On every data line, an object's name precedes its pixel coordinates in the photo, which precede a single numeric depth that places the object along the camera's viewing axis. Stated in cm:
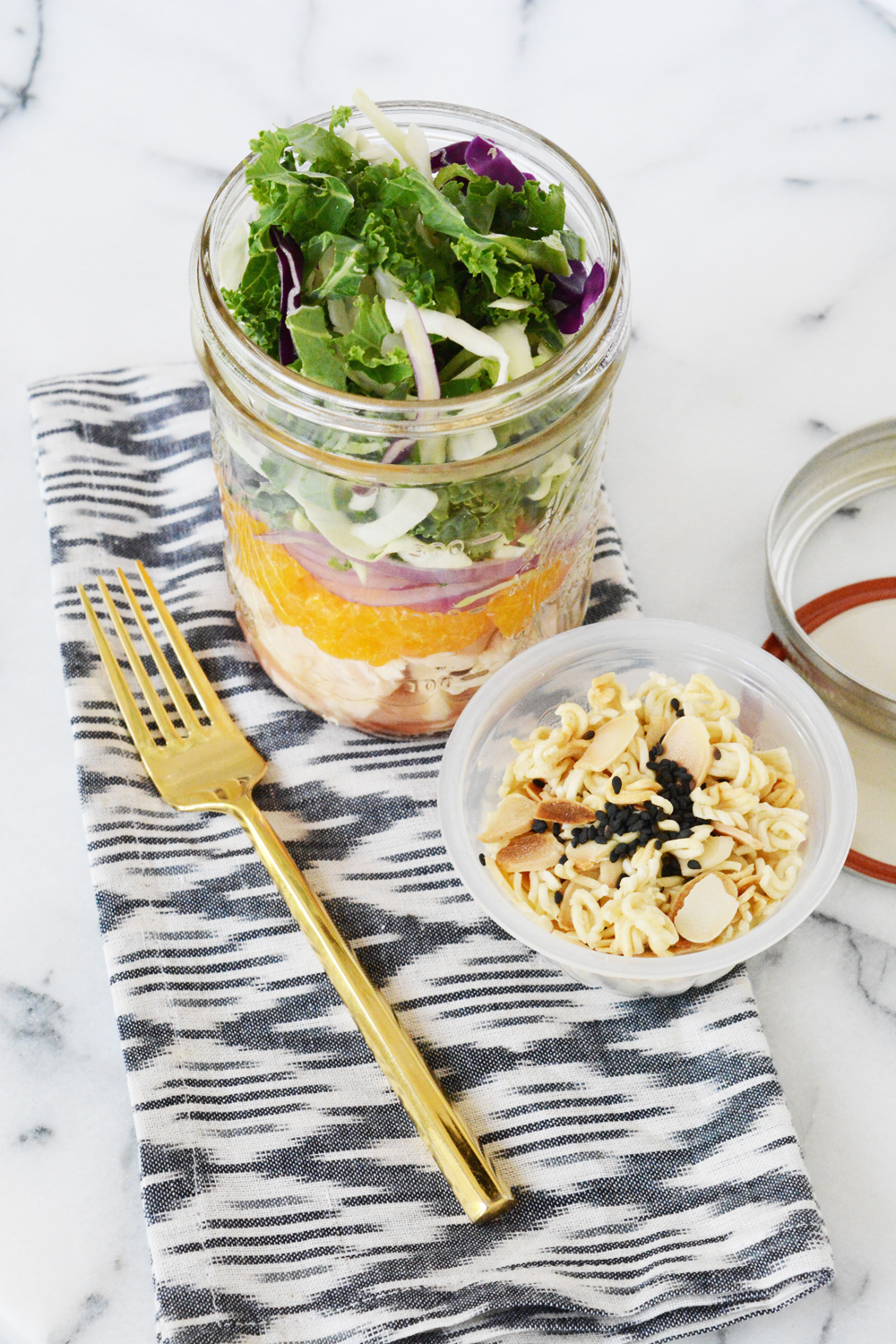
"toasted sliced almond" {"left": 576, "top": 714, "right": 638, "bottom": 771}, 76
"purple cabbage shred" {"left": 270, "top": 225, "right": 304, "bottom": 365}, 71
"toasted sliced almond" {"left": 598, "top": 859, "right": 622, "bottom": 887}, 74
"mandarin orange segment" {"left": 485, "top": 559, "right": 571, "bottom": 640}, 79
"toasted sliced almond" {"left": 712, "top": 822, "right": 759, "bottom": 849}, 74
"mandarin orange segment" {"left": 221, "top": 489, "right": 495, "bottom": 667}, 77
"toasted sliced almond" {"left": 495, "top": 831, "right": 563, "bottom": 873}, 75
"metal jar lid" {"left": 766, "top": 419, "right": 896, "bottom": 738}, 86
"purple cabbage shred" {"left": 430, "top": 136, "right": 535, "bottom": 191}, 76
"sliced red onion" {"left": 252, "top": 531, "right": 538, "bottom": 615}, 74
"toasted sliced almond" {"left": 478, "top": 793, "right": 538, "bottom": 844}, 76
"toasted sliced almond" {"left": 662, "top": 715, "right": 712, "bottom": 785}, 75
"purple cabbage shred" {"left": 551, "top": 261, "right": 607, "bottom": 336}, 74
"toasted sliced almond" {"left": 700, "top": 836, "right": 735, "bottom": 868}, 73
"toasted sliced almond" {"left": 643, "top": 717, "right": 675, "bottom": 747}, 79
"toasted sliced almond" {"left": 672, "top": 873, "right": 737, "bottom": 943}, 72
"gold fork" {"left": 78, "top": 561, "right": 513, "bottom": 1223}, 71
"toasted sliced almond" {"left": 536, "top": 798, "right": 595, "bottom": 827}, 75
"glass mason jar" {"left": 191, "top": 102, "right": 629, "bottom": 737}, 70
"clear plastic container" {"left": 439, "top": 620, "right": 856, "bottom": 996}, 71
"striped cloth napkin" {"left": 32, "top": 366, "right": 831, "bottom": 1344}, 68
